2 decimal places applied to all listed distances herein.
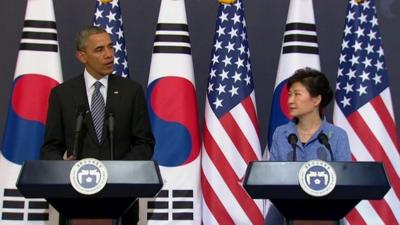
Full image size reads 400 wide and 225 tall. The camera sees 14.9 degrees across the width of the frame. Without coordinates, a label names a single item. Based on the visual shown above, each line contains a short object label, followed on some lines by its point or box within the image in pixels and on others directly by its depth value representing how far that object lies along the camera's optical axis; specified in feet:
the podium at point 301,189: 19.84
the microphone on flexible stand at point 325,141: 22.07
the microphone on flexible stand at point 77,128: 21.30
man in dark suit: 23.46
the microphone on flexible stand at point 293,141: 22.30
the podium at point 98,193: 19.77
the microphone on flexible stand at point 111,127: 21.49
